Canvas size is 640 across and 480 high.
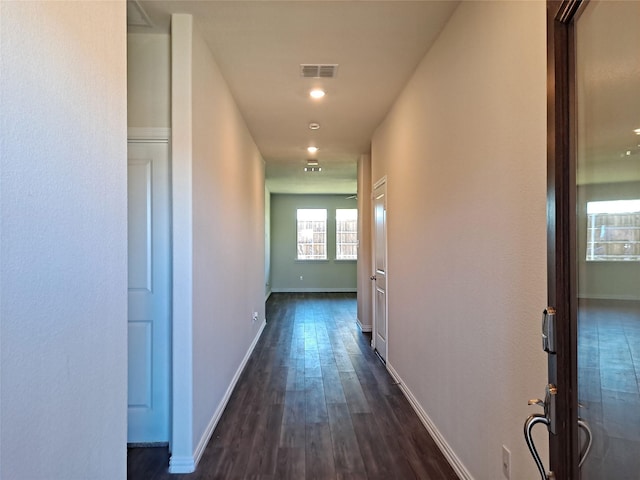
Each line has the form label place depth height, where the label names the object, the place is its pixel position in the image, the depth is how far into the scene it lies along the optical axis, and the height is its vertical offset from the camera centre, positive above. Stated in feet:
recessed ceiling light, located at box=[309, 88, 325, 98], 10.50 +4.42
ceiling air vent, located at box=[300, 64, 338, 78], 9.05 +4.40
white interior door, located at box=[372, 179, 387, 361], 13.20 -1.02
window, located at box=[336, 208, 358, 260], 33.22 +0.84
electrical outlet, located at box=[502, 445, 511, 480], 5.11 -3.17
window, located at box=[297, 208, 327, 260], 33.14 +1.22
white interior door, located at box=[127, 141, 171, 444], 7.79 -0.85
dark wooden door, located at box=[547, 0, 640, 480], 2.49 +0.03
